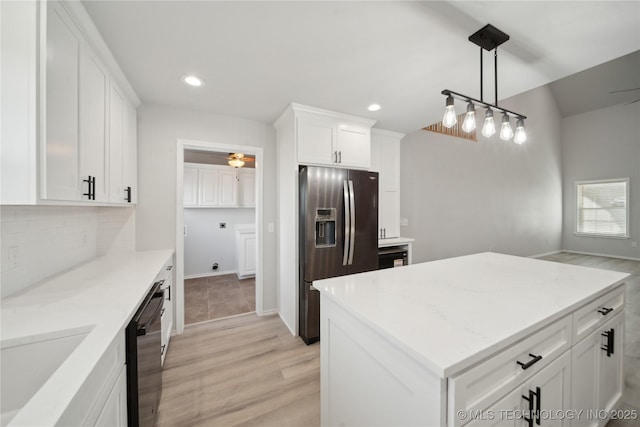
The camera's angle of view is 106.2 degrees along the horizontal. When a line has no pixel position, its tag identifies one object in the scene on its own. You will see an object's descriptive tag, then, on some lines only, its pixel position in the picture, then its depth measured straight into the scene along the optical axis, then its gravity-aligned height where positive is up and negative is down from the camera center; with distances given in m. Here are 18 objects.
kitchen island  0.76 -0.51
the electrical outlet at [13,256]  1.32 -0.24
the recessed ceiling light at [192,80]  2.05 +1.16
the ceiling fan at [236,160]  4.09 +0.90
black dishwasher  1.12 -0.77
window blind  6.18 +0.12
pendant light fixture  1.50 +0.70
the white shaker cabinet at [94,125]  1.40 +0.56
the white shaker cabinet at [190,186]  4.57 +0.51
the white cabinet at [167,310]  2.09 -0.91
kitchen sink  0.87 -0.57
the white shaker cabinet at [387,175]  3.48 +0.55
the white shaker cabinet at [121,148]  1.82 +0.55
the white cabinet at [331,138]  2.60 +0.86
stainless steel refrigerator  2.47 -0.17
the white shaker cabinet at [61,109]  1.08 +0.51
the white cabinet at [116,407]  0.87 -0.77
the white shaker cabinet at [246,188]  5.08 +0.53
